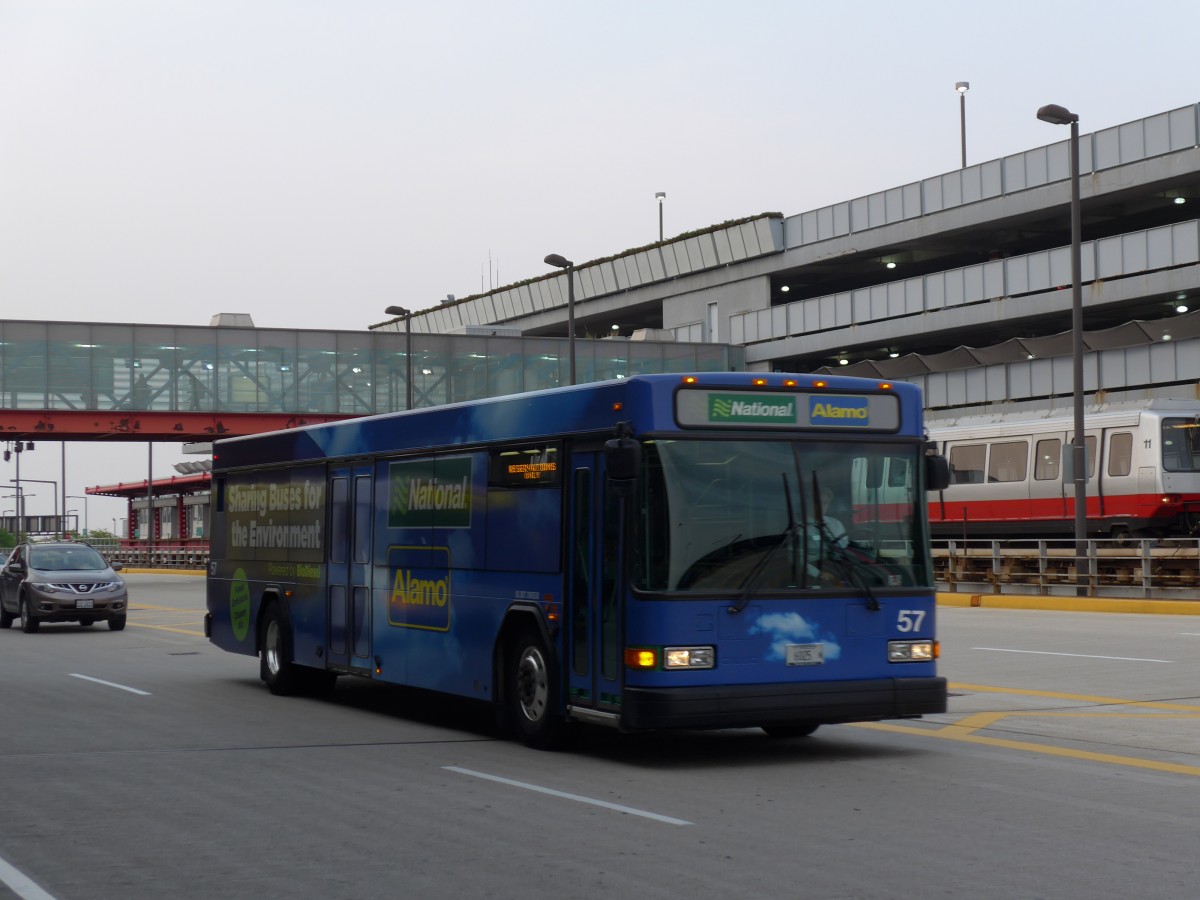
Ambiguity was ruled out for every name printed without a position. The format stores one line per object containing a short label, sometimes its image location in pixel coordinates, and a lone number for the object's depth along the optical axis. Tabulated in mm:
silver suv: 29000
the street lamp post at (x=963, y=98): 73125
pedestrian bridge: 62219
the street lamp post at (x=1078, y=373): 30781
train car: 35188
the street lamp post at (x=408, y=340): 50156
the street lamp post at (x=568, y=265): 43094
